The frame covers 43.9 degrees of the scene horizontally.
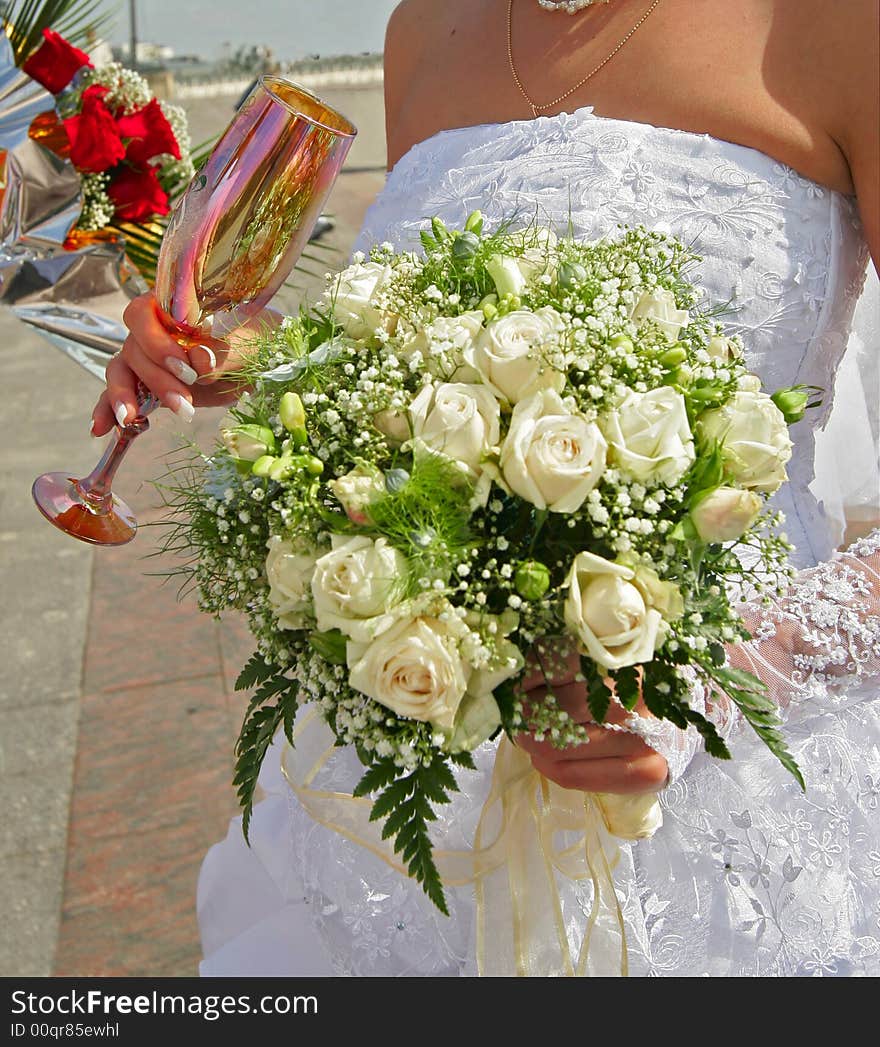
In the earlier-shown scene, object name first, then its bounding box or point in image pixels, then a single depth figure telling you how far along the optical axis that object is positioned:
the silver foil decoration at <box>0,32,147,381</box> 2.00
